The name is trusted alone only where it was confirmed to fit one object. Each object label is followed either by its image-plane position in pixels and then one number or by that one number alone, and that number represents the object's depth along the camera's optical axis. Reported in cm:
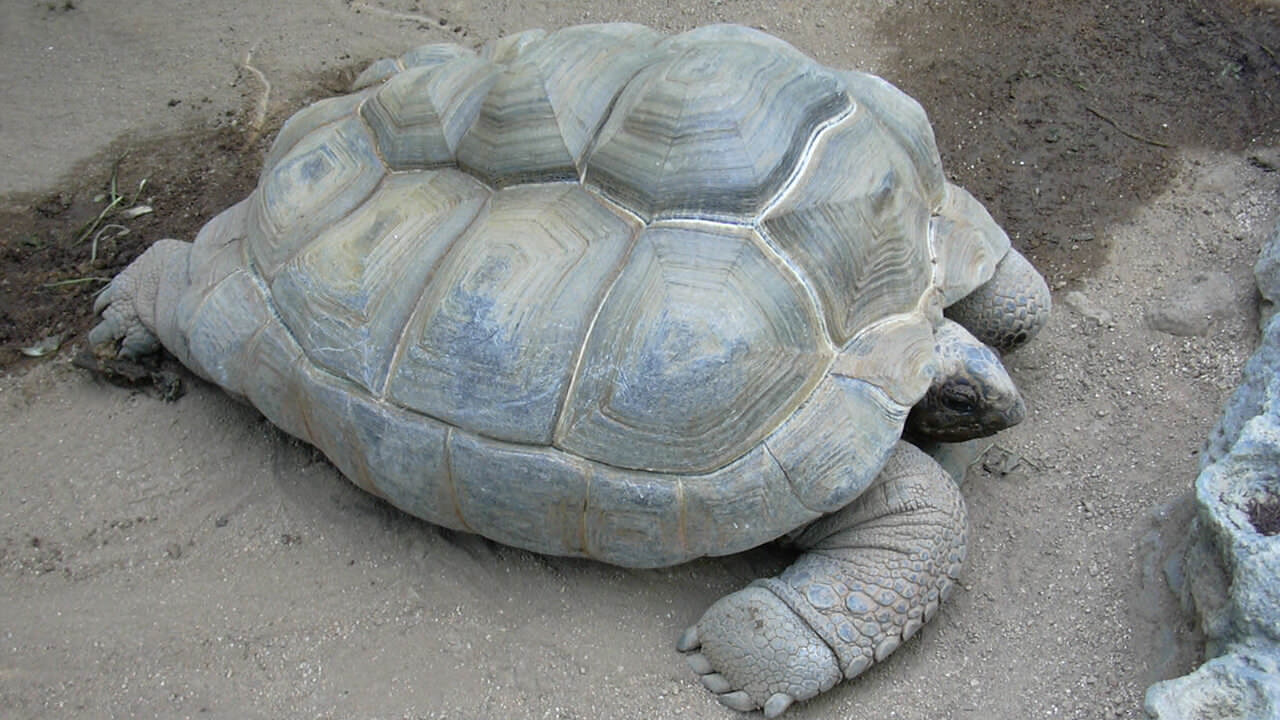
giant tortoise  266
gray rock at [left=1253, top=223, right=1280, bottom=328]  333
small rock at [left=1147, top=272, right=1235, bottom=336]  352
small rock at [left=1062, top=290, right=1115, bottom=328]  366
